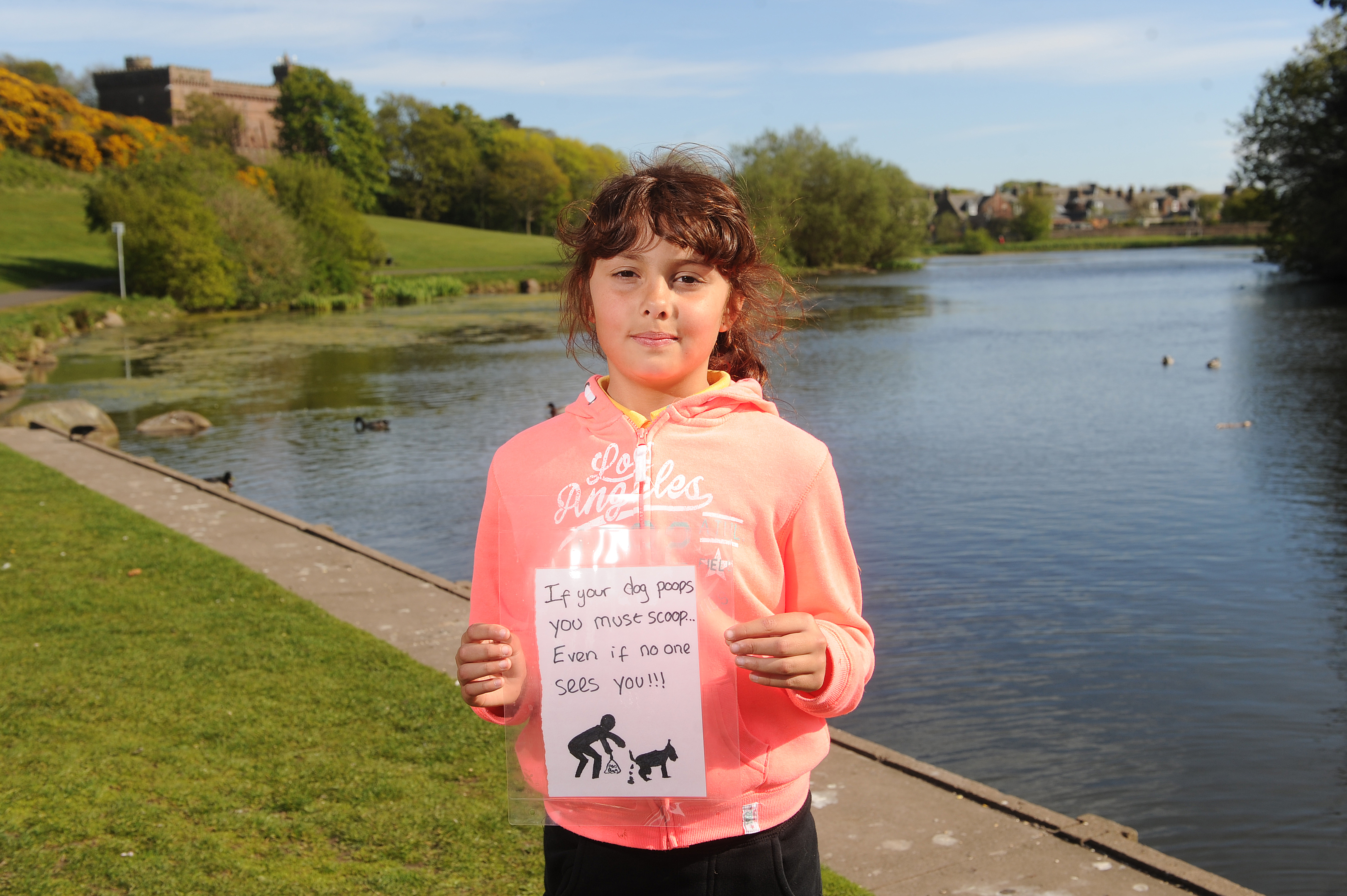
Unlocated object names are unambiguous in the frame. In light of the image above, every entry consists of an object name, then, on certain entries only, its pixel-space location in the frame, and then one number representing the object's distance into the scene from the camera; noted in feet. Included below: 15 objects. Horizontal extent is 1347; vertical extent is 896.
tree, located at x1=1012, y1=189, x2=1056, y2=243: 512.22
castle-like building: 369.09
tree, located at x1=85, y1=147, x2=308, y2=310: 153.58
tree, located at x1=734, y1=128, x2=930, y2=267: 260.62
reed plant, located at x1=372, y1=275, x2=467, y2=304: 192.54
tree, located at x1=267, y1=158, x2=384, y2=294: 185.37
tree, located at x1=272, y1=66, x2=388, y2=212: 309.22
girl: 6.41
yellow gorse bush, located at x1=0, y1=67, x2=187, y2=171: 237.25
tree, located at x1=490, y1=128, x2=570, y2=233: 360.28
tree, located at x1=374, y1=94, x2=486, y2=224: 356.18
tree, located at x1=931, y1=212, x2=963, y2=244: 509.76
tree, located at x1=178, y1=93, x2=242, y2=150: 334.03
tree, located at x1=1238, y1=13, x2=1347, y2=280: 171.32
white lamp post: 133.18
